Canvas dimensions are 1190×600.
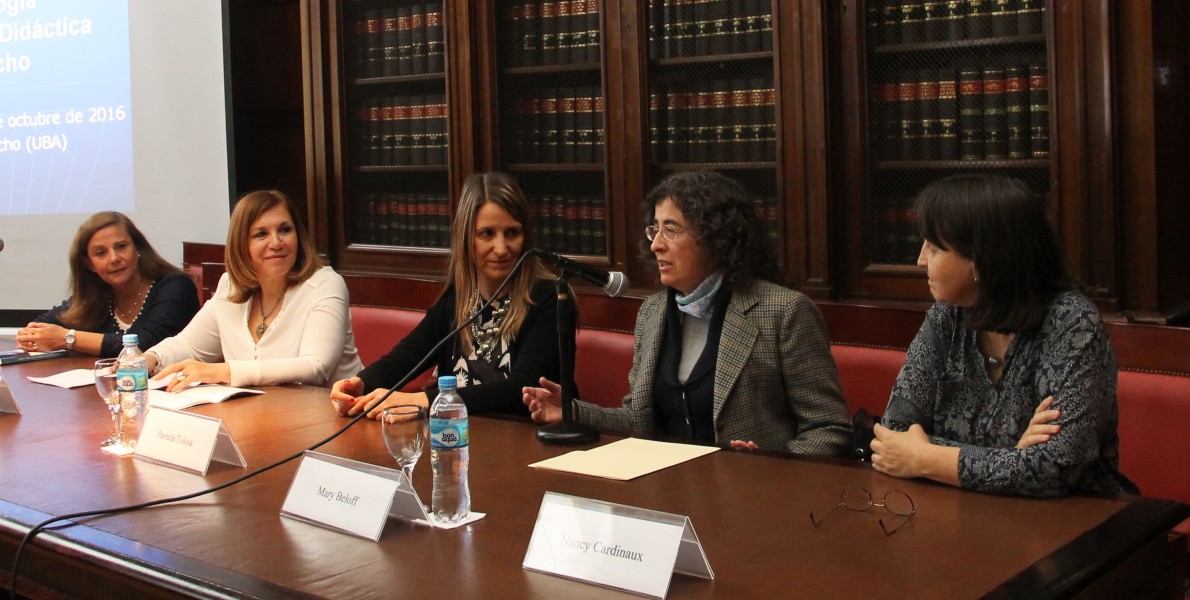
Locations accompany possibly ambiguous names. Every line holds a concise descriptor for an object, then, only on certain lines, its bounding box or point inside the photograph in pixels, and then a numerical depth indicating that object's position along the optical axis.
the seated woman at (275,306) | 3.13
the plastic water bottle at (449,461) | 1.67
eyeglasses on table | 1.63
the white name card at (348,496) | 1.61
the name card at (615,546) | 1.35
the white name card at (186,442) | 2.03
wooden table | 1.38
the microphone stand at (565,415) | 2.17
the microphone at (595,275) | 2.10
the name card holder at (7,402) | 2.62
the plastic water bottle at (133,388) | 2.32
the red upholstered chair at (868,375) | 2.90
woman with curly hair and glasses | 2.46
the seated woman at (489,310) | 2.83
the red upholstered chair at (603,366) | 3.32
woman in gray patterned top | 1.76
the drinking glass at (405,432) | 1.70
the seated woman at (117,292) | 3.58
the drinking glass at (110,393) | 2.28
